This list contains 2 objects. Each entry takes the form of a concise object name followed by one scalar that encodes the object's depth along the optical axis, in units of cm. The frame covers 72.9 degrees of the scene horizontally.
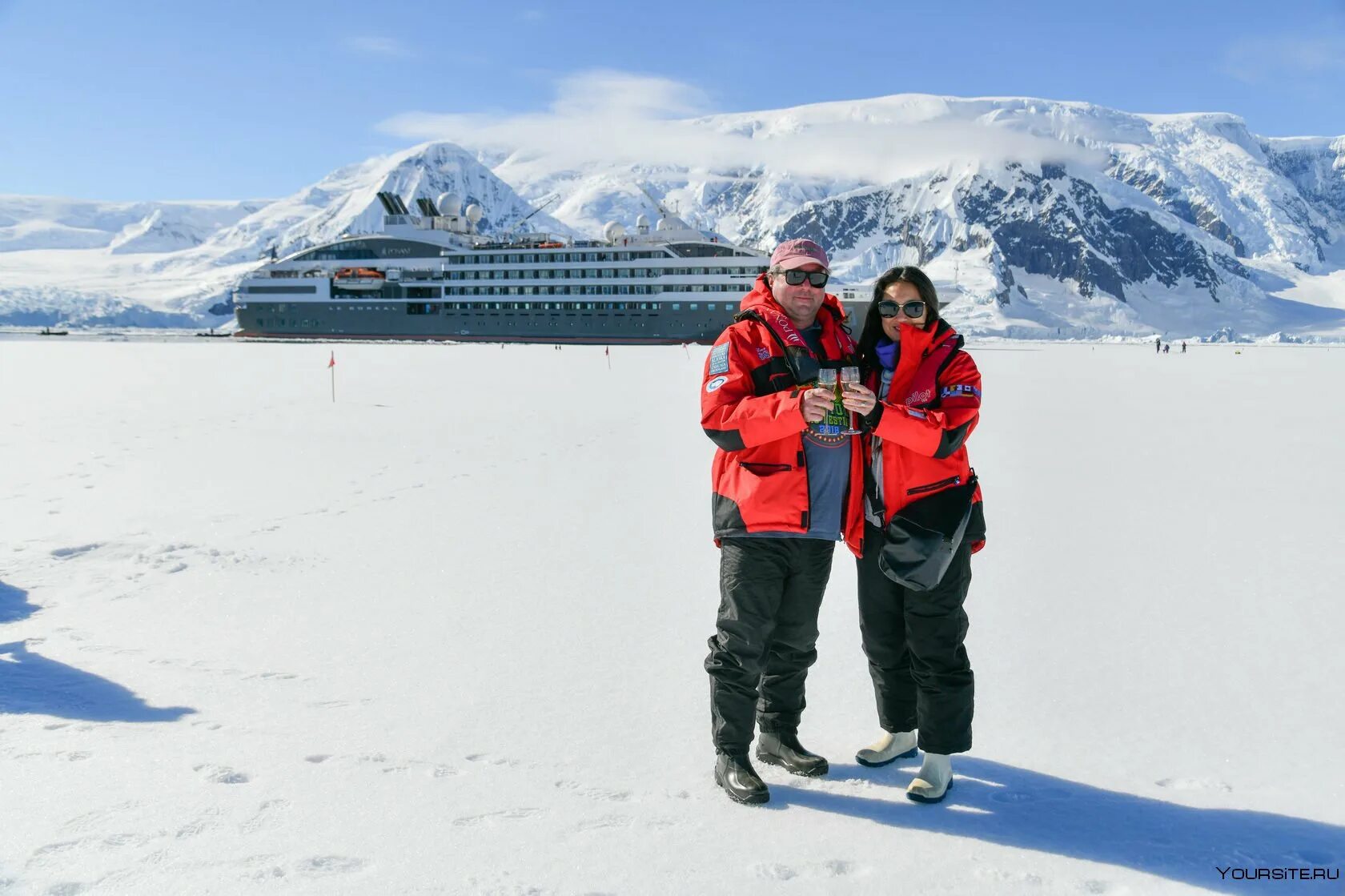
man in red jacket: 326
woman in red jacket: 313
